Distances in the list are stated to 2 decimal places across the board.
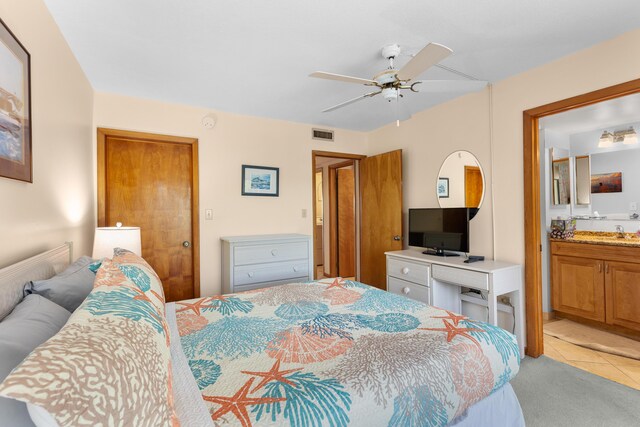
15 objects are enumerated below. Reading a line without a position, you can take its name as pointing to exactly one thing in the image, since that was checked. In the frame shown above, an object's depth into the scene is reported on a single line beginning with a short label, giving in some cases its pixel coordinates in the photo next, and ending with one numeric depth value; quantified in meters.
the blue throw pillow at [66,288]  1.16
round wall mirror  3.00
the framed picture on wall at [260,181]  3.55
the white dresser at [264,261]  3.00
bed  0.57
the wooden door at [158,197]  2.98
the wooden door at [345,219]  5.34
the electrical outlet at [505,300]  2.74
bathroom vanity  2.83
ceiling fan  1.66
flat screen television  2.89
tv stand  3.07
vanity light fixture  3.41
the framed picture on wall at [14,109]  1.18
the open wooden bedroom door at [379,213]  3.77
